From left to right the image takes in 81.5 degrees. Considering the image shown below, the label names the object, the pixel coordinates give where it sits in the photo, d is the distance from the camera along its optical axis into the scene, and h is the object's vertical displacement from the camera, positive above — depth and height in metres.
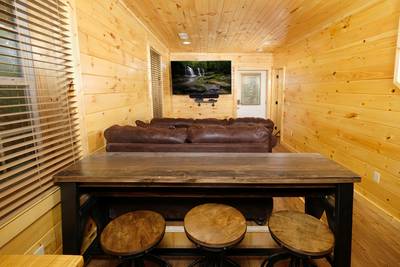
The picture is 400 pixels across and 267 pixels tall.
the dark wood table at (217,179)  1.39 -0.46
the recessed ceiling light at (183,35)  4.29 +1.26
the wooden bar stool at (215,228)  1.19 -0.69
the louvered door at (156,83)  4.53 +0.41
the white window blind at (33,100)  1.21 +0.03
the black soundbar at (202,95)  6.52 +0.16
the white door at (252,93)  6.84 +0.21
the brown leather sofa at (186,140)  2.21 -0.36
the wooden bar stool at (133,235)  1.20 -0.73
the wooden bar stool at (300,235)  1.17 -0.74
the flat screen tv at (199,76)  6.31 +0.68
